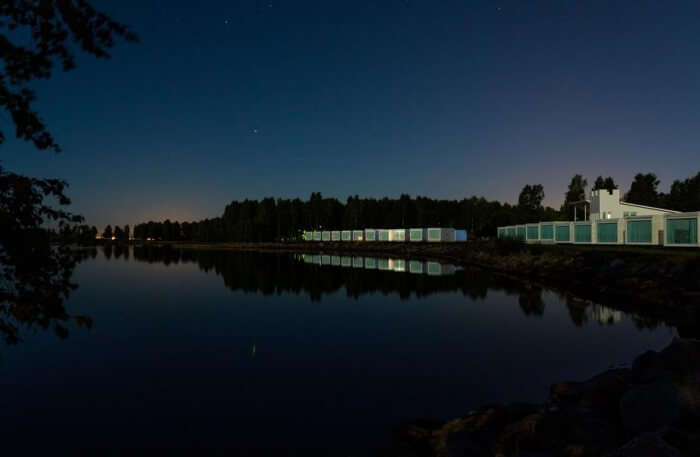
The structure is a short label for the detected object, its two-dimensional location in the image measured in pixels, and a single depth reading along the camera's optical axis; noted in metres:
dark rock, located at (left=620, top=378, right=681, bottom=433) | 5.97
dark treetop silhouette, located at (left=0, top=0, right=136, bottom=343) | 3.39
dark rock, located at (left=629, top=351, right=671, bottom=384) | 7.30
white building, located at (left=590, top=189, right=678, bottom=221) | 47.38
